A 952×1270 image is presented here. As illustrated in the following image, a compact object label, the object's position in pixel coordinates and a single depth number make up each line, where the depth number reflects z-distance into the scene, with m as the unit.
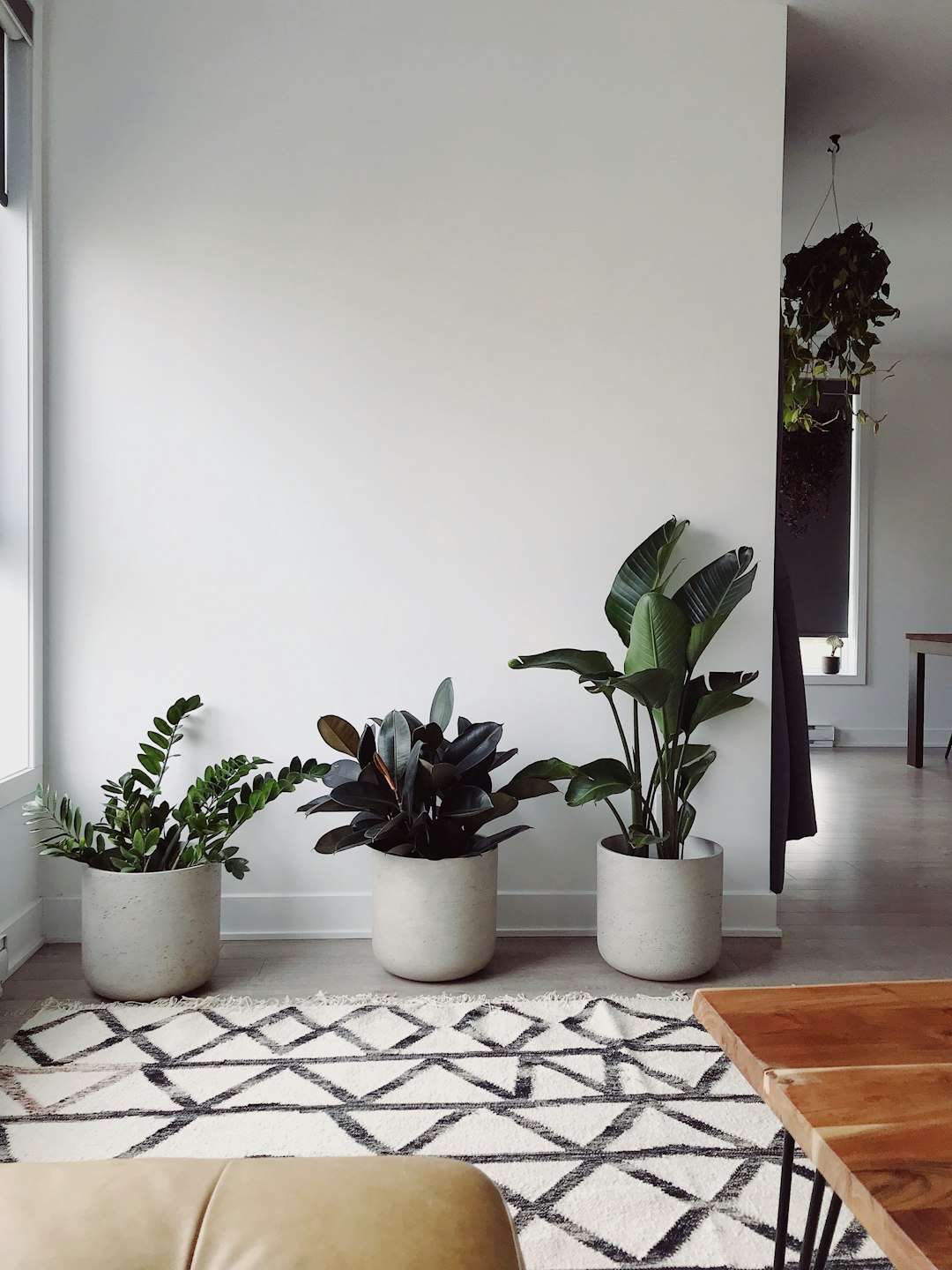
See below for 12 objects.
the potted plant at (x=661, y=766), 2.38
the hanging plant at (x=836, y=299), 3.36
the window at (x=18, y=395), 2.60
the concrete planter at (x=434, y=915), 2.38
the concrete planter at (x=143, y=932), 2.28
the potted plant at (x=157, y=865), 2.28
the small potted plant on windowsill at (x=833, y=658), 6.66
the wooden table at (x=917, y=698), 5.86
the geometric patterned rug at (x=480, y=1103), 1.50
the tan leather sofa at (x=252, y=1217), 0.75
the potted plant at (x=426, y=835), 2.37
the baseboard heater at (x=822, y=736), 6.61
